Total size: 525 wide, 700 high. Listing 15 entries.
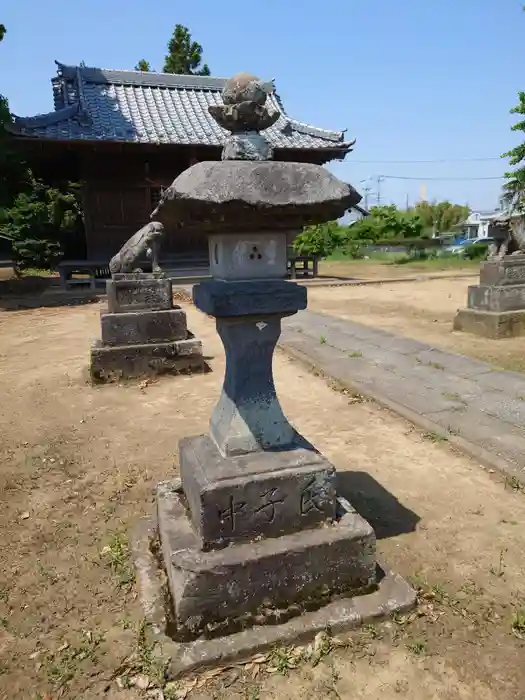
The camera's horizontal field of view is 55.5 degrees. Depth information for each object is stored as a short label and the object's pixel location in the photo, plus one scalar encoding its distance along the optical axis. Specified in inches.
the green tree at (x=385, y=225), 1173.1
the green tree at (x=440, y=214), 1646.0
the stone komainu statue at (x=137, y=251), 268.2
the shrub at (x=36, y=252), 667.4
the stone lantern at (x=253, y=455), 86.3
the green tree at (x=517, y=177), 546.9
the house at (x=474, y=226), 2250.2
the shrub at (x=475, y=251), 1053.2
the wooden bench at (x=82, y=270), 605.3
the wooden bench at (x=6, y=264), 869.6
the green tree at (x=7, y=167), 489.7
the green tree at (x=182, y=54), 1090.1
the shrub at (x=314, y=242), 956.6
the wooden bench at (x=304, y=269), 729.6
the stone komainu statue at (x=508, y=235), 352.8
